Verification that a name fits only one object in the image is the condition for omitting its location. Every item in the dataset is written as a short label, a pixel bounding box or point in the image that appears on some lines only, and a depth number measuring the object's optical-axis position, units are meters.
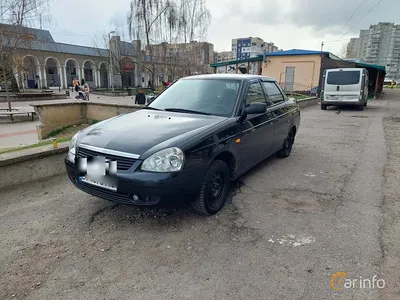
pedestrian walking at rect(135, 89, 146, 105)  12.82
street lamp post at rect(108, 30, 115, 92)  32.62
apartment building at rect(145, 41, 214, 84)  31.31
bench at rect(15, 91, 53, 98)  21.48
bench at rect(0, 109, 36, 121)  12.72
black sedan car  2.83
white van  15.11
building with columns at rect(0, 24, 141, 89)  35.44
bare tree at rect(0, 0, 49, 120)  14.57
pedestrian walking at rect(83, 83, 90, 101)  21.19
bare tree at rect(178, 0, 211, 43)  30.47
